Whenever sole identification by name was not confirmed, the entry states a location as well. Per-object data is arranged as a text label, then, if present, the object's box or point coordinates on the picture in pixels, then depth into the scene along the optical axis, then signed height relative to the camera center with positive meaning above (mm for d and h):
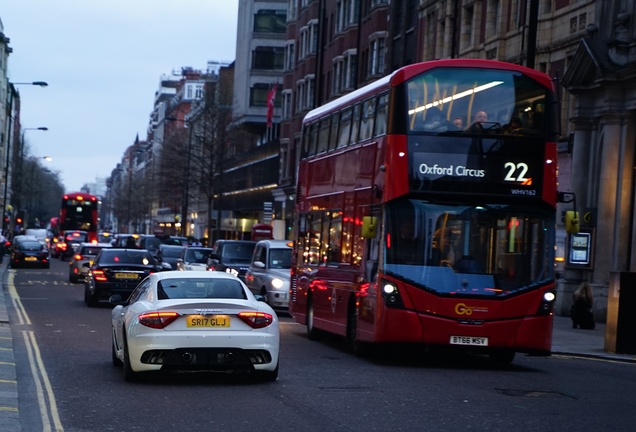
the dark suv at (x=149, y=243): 59719 -847
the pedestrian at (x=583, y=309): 31031 -1362
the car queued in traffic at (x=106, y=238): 88125 -1113
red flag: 75812 +7528
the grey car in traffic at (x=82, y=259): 47109 -1401
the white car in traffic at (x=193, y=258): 41281 -986
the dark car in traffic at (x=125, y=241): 65212 -942
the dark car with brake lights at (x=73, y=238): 83125 -1187
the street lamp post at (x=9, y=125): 71000 +6569
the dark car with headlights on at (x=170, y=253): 48906 -1043
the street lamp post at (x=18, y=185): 113838 +2741
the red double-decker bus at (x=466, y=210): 18312 +491
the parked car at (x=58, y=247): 88344 -2010
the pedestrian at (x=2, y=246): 73138 -1761
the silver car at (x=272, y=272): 31688 -986
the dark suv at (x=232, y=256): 36750 -757
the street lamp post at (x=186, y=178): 81569 +3185
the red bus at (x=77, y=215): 90500 +363
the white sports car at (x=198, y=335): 14461 -1200
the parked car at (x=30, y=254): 66125 -1902
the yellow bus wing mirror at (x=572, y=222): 18562 +421
